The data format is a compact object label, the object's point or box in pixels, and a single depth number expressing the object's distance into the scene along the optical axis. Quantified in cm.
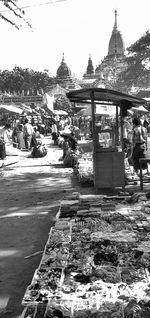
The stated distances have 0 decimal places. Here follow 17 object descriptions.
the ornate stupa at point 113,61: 6246
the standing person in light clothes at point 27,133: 2060
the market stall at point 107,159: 900
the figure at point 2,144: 1570
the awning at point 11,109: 2865
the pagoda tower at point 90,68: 9762
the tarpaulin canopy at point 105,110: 1822
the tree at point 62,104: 4797
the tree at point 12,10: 727
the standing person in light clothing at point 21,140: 2077
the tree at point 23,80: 8531
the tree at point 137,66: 4339
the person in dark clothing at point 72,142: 1516
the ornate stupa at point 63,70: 8831
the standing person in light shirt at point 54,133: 2374
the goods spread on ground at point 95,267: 335
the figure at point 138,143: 1045
